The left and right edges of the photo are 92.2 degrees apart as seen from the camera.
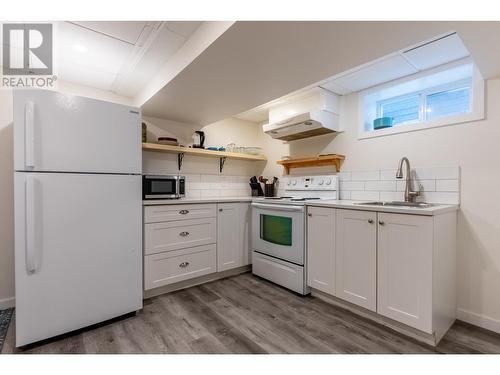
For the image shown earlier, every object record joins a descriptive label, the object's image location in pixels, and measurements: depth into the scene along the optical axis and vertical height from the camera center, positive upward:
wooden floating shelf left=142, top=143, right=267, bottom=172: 2.65 +0.40
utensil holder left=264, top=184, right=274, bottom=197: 3.49 -0.08
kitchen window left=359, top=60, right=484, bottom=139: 1.94 +0.79
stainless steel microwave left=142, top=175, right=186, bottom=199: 2.37 -0.02
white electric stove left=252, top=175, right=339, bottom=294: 2.37 -0.52
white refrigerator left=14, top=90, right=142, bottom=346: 1.53 -0.20
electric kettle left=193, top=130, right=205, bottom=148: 3.09 +0.60
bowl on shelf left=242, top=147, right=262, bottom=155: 3.52 +0.50
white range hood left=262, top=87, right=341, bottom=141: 2.57 +0.75
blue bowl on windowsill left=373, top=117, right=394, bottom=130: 2.40 +0.63
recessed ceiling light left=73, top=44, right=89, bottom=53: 1.84 +1.07
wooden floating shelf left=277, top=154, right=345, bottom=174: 2.74 +0.28
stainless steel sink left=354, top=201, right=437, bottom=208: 1.97 -0.17
